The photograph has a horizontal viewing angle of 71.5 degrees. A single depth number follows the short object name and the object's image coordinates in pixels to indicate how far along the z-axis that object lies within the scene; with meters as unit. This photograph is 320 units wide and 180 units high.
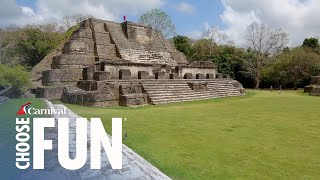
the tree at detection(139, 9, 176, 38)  31.34
